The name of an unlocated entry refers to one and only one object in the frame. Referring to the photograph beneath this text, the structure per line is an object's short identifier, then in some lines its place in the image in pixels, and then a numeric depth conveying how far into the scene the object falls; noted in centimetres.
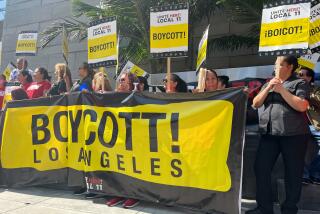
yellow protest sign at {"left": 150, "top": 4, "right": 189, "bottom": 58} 332
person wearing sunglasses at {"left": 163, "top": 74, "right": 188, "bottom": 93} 340
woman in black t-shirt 255
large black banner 270
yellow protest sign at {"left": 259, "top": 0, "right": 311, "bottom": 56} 269
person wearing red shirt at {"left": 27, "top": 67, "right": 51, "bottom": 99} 441
